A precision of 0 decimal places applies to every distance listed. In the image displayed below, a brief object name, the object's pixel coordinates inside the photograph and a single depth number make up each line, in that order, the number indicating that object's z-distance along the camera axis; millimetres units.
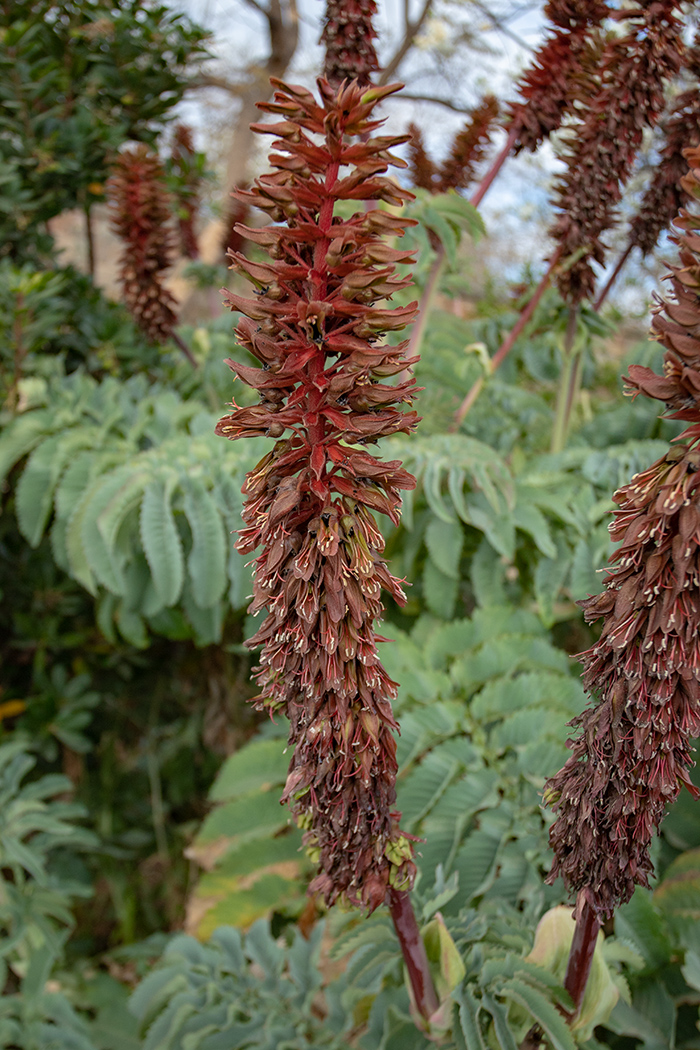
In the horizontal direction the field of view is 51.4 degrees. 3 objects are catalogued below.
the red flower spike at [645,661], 576
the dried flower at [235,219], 2701
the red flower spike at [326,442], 605
